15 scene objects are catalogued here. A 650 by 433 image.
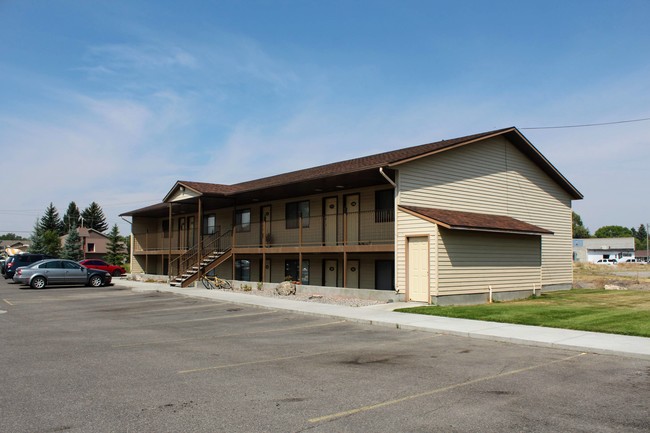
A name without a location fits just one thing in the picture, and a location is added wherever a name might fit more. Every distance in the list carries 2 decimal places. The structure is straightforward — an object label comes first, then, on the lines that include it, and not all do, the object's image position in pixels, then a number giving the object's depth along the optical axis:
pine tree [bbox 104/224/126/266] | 65.06
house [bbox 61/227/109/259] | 87.64
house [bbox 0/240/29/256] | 93.41
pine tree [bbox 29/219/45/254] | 73.12
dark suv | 36.53
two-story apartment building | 18.73
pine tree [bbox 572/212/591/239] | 169.71
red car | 42.25
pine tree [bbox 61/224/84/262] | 66.62
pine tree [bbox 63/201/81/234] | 126.46
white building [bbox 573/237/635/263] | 115.75
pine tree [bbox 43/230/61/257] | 75.19
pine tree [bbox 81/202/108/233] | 128.25
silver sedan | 28.73
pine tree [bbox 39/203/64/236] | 121.69
